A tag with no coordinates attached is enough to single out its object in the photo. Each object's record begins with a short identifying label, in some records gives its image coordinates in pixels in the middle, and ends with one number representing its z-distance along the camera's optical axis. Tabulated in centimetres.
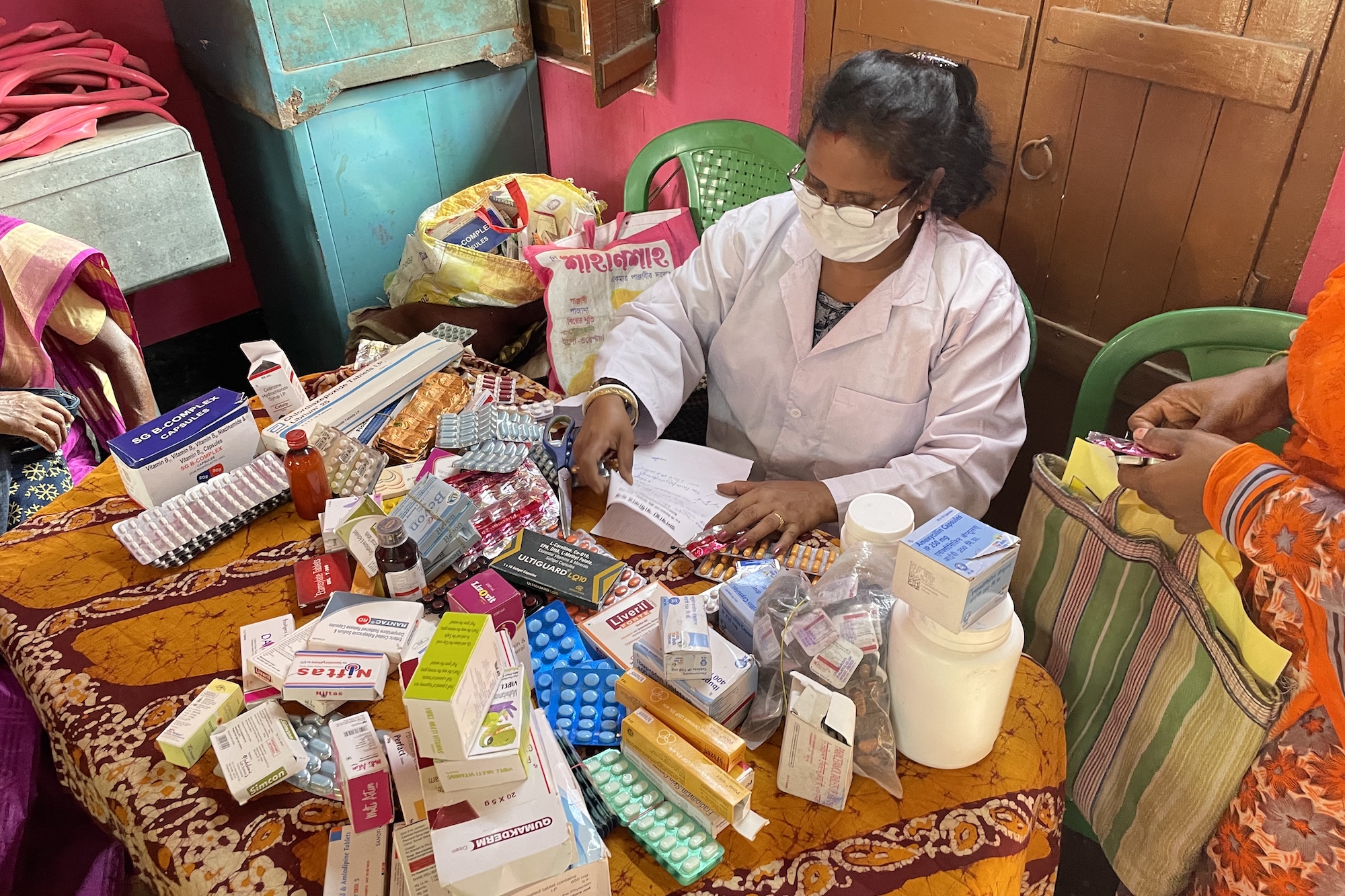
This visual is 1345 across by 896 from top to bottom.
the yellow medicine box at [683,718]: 100
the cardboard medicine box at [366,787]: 98
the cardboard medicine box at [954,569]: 89
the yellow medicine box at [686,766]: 97
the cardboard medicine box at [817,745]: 95
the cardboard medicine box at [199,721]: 109
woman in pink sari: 197
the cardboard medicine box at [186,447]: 144
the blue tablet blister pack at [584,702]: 109
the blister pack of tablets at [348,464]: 152
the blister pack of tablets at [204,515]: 138
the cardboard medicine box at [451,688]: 84
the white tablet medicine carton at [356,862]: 94
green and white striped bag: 106
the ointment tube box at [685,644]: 105
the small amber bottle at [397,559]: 123
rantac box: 118
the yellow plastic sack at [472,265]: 262
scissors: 147
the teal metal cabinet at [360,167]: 285
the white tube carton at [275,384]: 167
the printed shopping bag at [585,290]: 221
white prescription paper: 141
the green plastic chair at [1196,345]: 154
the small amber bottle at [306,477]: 143
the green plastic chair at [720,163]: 239
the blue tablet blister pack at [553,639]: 119
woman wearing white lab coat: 151
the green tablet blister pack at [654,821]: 95
